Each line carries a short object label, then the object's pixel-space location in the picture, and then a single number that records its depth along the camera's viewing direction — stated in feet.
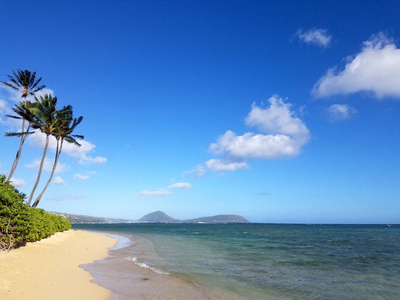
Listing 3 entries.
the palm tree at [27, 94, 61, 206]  111.75
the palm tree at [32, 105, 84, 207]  118.62
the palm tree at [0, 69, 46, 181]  111.96
